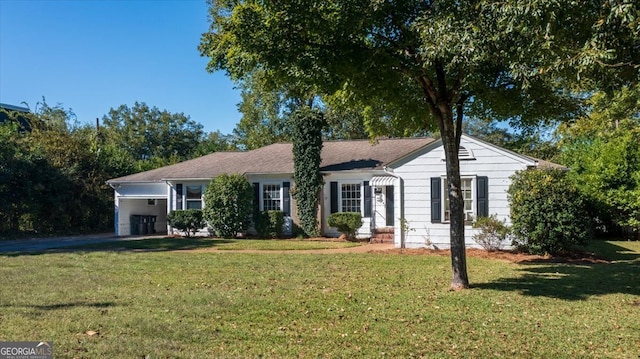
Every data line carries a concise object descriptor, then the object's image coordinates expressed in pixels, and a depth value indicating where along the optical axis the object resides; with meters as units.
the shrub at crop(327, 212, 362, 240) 18.36
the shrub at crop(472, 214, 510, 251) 14.27
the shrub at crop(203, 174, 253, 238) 19.55
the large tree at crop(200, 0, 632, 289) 6.06
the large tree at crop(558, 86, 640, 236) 18.08
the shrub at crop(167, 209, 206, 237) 20.61
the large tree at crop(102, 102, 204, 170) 44.69
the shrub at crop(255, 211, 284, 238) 19.77
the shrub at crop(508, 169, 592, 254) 12.73
